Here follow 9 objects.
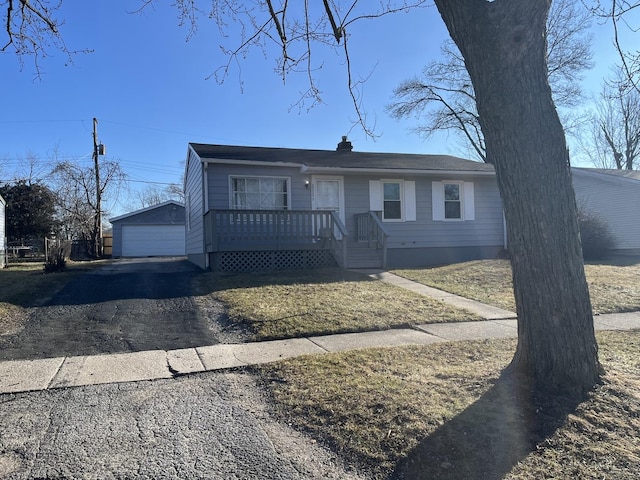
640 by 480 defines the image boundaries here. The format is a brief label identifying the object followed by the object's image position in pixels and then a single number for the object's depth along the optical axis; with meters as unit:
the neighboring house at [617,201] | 19.09
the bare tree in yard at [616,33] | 4.84
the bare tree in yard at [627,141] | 27.56
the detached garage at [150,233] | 26.22
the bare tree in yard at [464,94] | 23.20
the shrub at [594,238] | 15.77
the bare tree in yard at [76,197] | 28.81
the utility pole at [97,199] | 27.00
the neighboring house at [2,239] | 17.90
